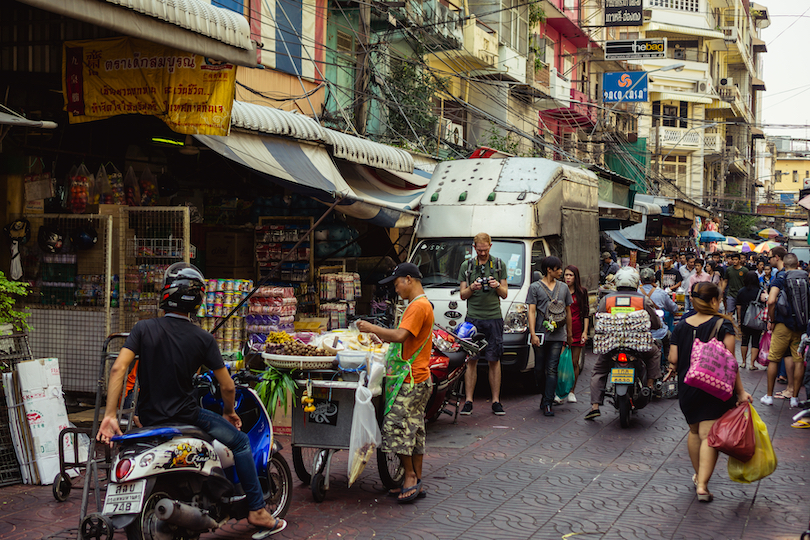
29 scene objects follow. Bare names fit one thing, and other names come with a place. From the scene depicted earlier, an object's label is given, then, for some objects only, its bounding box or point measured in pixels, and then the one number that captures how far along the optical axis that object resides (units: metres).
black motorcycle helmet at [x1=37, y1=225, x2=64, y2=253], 8.96
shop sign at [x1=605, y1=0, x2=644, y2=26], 29.38
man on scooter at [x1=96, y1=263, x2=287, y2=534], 4.62
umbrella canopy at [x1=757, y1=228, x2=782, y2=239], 53.56
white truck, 11.37
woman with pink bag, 6.49
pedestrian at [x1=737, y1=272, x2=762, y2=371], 13.48
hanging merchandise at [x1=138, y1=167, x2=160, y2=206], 10.17
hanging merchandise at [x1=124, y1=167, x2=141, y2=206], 9.82
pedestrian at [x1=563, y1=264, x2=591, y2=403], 10.86
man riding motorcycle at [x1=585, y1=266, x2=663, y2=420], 9.52
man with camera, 10.04
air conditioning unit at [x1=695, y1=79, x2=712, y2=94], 56.16
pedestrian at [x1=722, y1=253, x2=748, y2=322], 17.59
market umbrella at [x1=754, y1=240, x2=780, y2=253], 40.08
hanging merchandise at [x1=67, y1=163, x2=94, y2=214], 9.20
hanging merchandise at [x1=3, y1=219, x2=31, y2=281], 8.94
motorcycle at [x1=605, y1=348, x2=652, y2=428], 9.14
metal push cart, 6.34
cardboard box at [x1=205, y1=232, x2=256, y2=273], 12.50
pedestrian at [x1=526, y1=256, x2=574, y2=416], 9.97
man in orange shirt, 6.21
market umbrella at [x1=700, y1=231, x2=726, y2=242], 40.09
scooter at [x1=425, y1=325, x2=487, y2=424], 8.28
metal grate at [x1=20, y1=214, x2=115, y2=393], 8.92
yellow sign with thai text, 8.57
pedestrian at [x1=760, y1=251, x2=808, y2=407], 10.41
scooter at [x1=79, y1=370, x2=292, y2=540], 4.44
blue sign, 30.47
